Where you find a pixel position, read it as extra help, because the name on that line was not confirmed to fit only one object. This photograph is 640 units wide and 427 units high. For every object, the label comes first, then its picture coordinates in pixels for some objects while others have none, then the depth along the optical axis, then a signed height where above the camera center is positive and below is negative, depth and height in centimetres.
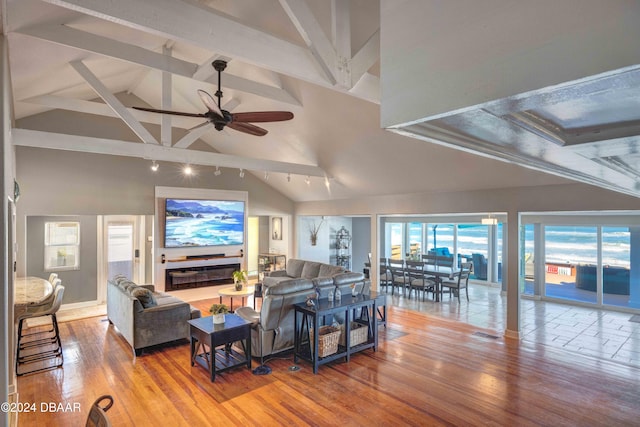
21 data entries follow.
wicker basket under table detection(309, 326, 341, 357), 458 -160
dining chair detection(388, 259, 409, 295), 858 -147
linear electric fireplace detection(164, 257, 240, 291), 790 -136
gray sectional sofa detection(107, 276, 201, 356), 495 -145
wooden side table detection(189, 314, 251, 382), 423 -150
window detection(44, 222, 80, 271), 693 -56
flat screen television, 791 -13
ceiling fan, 376 +110
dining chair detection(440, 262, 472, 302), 822 -152
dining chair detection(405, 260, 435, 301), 832 -148
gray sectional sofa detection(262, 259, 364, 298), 539 -110
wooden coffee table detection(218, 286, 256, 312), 651 -140
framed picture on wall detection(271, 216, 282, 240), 1044 -32
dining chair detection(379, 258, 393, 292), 890 -140
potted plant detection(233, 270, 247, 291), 666 -117
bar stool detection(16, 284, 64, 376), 452 -190
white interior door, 769 -66
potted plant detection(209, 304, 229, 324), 447 -121
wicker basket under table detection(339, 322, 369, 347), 491 -165
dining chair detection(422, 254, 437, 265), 941 -107
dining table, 805 -129
